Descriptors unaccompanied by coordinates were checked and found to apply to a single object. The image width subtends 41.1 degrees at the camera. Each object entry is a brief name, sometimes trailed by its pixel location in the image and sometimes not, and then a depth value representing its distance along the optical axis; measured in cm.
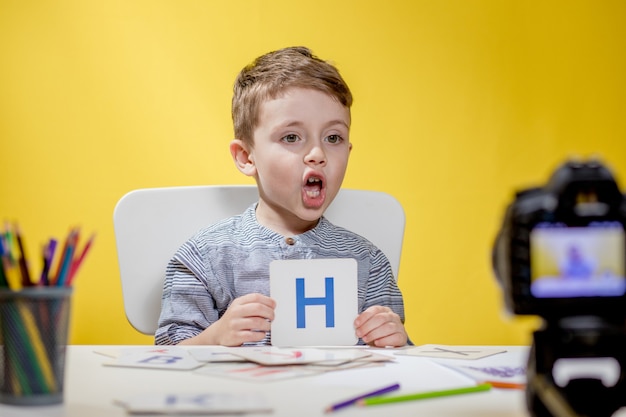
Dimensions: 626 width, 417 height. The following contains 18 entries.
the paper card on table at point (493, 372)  87
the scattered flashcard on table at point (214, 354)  96
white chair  162
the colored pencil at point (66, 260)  74
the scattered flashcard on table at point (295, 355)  95
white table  71
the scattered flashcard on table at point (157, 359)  93
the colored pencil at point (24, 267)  73
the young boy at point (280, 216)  156
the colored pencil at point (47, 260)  75
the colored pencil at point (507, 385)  83
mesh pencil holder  72
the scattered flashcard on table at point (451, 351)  106
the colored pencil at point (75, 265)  75
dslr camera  63
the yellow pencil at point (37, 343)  73
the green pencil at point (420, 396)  73
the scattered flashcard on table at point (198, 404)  69
